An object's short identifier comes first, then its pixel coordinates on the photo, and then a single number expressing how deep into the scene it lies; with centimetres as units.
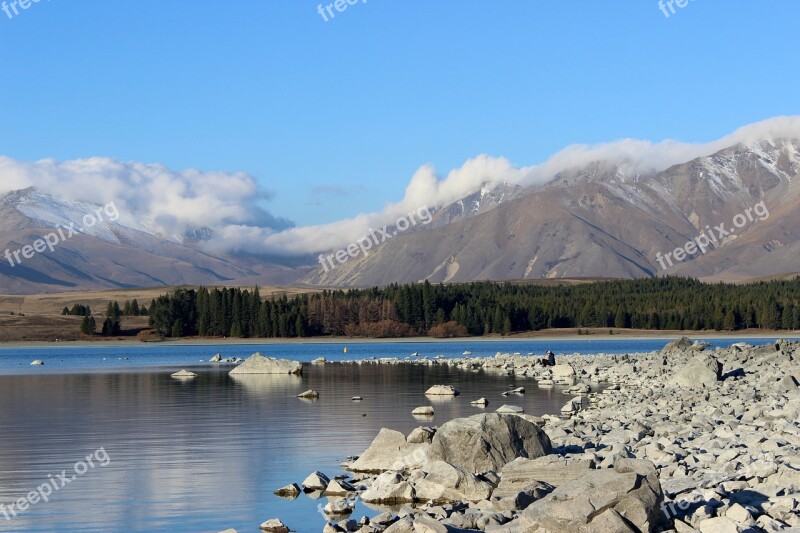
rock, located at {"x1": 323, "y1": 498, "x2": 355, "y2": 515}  2381
